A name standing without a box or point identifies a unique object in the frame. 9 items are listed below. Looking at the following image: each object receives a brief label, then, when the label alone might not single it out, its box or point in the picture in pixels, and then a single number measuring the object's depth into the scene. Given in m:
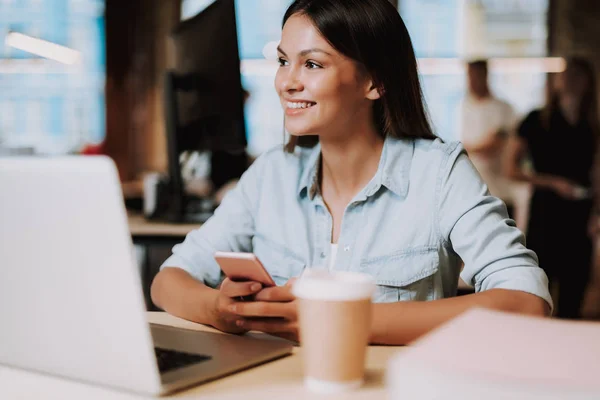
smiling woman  1.37
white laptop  0.76
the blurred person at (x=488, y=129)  4.62
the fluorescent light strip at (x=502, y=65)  5.87
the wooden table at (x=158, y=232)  2.52
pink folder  0.55
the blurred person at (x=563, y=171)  3.84
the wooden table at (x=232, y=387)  0.86
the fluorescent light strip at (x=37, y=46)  2.15
